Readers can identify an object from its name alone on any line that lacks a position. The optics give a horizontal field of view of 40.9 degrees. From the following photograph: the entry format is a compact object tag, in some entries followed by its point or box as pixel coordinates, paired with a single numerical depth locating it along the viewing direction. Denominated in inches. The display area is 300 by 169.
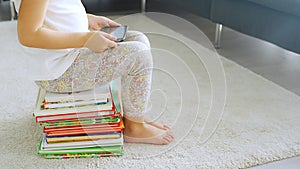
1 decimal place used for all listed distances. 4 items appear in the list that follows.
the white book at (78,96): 47.1
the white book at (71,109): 46.5
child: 43.2
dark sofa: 71.1
